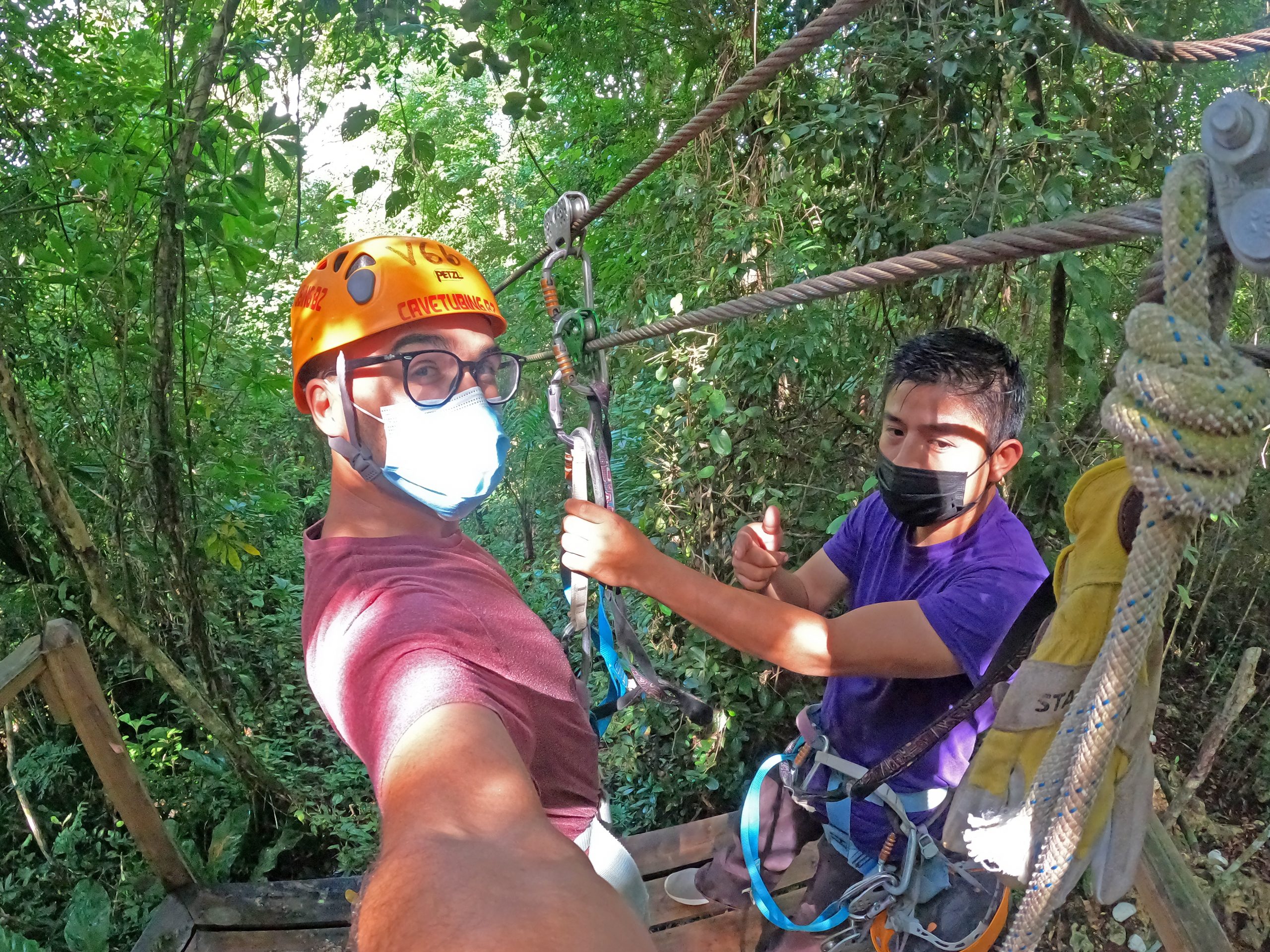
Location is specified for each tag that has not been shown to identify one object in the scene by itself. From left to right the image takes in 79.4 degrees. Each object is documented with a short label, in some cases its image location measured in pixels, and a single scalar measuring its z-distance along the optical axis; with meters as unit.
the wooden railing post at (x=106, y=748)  2.22
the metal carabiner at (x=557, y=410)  1.28
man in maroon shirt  0.59
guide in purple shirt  1.26
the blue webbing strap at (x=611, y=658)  1.34
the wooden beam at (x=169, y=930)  2.38
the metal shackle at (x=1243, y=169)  0.48
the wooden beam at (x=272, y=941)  2.46
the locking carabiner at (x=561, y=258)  1.34
